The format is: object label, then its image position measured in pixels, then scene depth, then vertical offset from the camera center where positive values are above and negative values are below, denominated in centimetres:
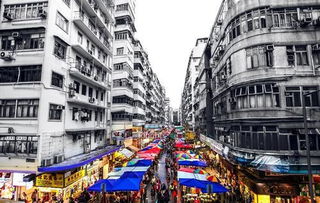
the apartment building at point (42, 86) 1566 +314
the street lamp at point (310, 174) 1059 -300
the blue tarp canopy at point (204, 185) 1301 -441
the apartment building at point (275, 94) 1496 +213
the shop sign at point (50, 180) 1586 -456
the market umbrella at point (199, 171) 1718 -433
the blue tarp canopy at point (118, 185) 1353 -438
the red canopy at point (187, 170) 1739 -429
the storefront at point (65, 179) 1584 -478
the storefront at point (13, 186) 1552 -494
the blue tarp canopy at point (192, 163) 2041 -432
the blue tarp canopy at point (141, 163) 2087 -437
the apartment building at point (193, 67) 6347 +1738
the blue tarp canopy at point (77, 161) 1511 -343
